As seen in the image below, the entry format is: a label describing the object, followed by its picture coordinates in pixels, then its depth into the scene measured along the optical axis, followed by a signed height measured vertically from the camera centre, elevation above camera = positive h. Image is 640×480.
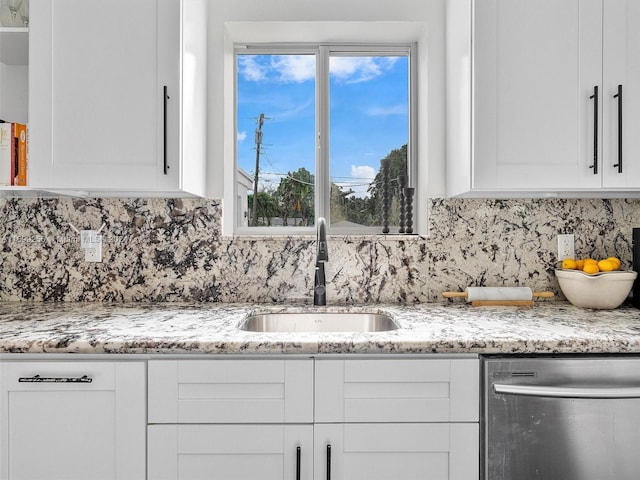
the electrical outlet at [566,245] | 2.00 -0.01
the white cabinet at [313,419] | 1.32 -0.54
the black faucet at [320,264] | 1.83 -0.10
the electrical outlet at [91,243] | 1.98 -0.02
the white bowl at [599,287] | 1.77 -0.19
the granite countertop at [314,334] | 1.31 -0.30
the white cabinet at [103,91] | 1.58 +0.54
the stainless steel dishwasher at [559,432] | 1.32 -0.57
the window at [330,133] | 2.21 +0.54
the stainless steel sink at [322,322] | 1.86 -0.35
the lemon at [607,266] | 1.80 -0.10
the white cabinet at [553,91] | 1.64 +0.57
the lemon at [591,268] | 1.79 -0.11
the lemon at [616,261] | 1.81 -0.08
